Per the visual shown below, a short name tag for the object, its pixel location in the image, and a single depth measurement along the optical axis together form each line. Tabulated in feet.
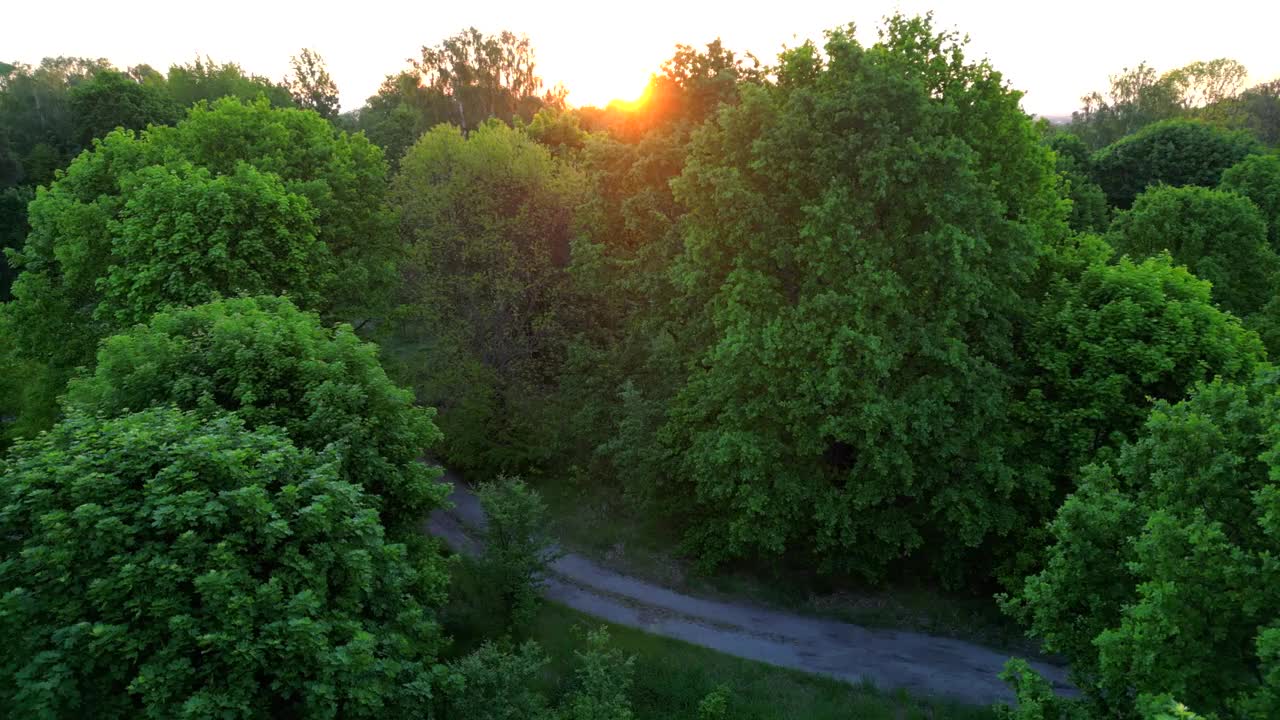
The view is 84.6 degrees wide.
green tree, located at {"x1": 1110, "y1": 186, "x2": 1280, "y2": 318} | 100.99
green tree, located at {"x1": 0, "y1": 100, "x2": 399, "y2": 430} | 74.59
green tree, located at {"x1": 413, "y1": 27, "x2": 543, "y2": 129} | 207.62
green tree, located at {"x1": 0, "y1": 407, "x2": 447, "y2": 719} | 33.76
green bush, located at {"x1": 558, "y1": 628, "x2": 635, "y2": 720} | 49.44
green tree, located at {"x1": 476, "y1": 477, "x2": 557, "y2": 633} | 69.36
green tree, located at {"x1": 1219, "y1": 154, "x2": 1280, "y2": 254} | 124.67
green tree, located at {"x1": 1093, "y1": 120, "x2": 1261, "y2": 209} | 168.14
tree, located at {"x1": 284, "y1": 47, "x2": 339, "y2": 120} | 241.76
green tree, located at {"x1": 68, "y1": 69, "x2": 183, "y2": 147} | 170.81
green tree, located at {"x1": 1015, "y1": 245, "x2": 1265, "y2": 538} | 62.28
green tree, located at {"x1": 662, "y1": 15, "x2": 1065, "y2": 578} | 62.34
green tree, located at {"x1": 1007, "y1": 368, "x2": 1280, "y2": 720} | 36.17
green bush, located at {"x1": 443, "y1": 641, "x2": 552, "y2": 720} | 45.47
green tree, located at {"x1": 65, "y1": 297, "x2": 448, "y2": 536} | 49.14
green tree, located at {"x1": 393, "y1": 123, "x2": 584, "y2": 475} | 104.12
